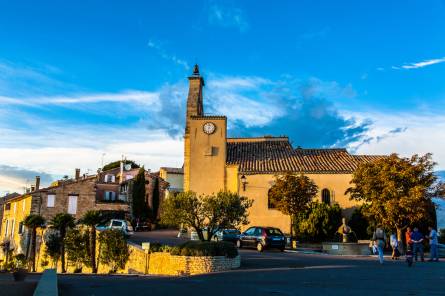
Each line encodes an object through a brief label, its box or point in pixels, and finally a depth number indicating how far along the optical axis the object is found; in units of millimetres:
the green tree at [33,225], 33812
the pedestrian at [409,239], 19734
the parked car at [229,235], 29219
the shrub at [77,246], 29688
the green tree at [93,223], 27750
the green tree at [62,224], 30000
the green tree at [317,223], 31859
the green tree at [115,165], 78188
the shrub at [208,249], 18062
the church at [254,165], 36406
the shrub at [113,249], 25469
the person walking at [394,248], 22394
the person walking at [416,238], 20406
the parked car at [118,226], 31220
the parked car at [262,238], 26469
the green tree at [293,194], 32625
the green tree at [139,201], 51125
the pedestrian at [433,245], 20578
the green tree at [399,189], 27047
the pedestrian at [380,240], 18809
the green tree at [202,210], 22938
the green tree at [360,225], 32781
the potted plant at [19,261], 36375
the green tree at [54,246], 32406
